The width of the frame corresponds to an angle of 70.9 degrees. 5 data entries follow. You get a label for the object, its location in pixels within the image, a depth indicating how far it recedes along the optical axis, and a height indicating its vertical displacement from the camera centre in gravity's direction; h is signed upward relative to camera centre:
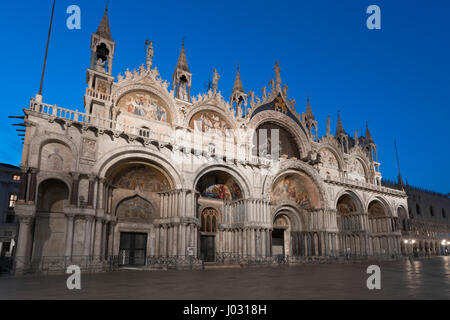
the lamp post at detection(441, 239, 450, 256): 61.11 -1.75
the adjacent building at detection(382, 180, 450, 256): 54.96 +2.66
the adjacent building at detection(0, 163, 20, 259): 40.88 +3.66
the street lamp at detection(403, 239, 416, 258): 44.82 -1.16
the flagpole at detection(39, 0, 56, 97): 19.71 +11.37
